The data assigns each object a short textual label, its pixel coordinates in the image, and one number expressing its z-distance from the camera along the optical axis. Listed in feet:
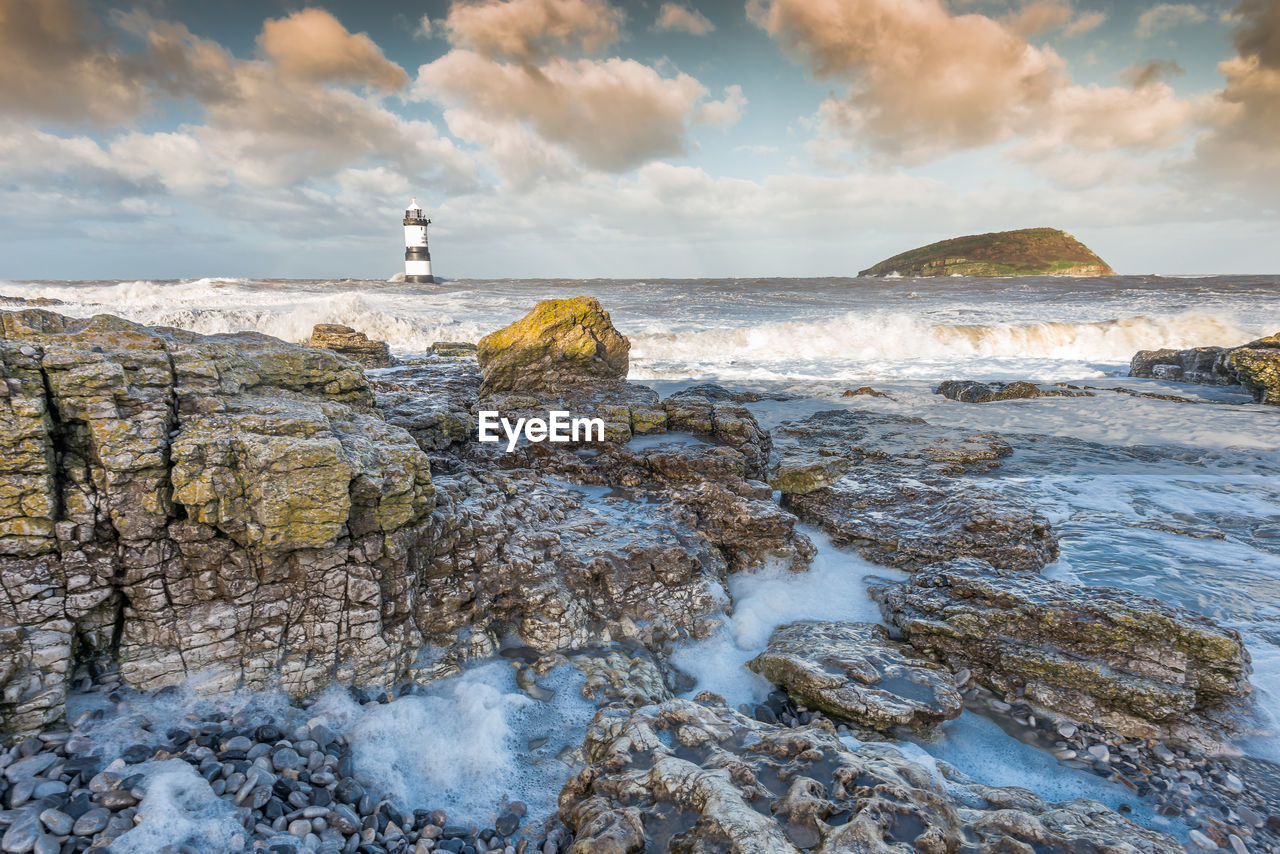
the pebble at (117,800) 12.75
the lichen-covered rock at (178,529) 15.70
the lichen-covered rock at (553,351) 46.26
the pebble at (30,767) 13.02
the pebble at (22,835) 11.25
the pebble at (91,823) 11.95
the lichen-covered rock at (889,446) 40.16
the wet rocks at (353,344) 63.31
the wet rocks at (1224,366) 61.01
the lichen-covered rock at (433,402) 33.53
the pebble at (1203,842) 14.60
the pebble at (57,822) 11.84
